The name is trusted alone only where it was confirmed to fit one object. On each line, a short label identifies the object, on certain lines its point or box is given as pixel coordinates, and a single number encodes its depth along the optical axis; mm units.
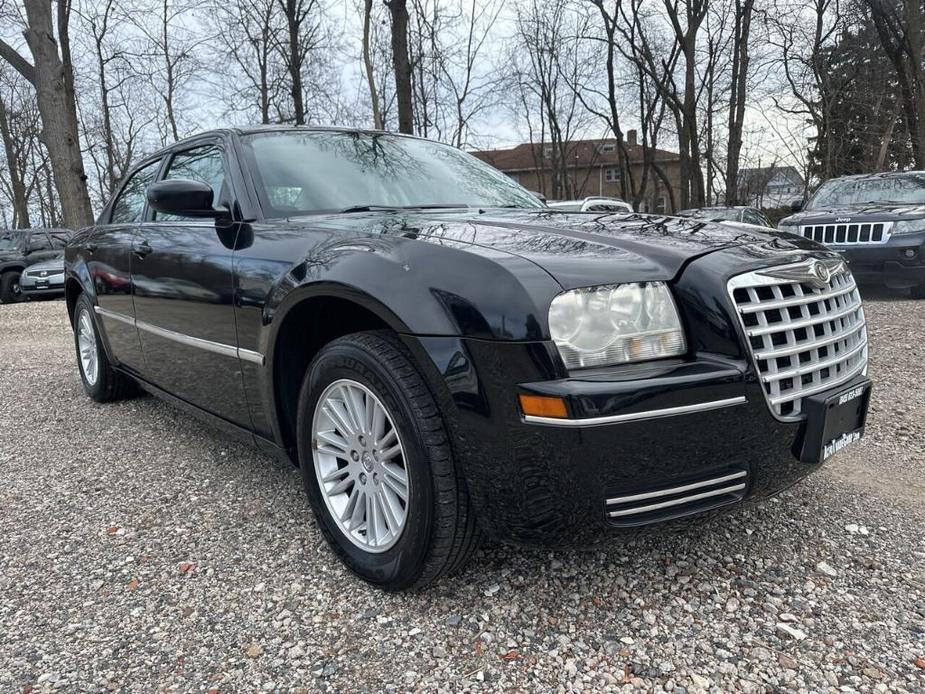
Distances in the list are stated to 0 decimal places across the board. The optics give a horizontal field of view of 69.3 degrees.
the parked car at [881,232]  7625
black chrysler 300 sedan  1693
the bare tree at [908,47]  14789
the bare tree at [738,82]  20328
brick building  43344
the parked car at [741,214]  13289
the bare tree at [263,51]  22312
